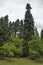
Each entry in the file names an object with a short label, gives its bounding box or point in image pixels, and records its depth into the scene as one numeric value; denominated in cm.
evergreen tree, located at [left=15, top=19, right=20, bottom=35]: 4903
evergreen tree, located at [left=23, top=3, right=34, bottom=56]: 3113
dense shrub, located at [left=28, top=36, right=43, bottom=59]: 2873
